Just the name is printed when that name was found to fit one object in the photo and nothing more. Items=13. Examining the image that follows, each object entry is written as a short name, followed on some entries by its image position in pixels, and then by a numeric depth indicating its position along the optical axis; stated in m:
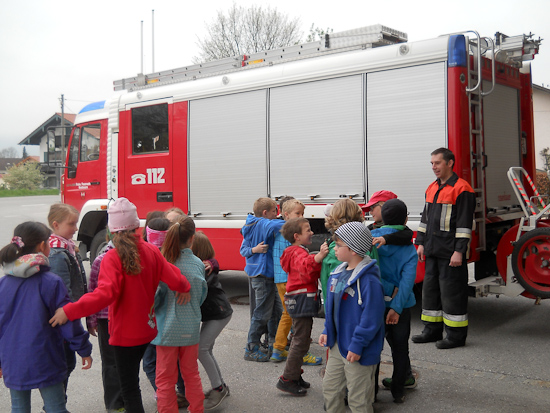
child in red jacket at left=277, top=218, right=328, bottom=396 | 4.53
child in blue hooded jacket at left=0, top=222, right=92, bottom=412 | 3.33
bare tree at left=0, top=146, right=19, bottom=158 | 116.74
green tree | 65.69
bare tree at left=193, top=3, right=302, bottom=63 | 30.83
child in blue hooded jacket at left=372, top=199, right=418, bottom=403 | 4.25
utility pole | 10.57
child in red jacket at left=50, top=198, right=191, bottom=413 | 3.40
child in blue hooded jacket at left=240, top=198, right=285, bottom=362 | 5.52
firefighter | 5.80
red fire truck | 6.38
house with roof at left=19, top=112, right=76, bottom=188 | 10.41
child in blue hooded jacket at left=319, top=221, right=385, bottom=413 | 3.43
